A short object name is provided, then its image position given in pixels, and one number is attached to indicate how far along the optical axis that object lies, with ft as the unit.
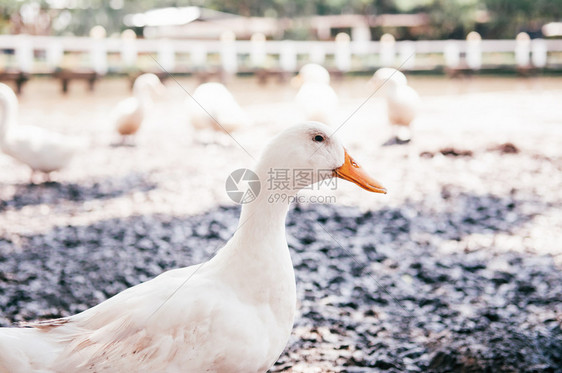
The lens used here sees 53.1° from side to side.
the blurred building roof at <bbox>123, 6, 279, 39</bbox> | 97.25
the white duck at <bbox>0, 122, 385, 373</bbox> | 6.99
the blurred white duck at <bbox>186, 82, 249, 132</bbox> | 29.45
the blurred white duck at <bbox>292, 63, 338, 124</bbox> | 27.53
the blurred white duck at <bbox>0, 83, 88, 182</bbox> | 21.06
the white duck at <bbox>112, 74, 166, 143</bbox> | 29.32
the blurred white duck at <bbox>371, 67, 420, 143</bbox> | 28.45
